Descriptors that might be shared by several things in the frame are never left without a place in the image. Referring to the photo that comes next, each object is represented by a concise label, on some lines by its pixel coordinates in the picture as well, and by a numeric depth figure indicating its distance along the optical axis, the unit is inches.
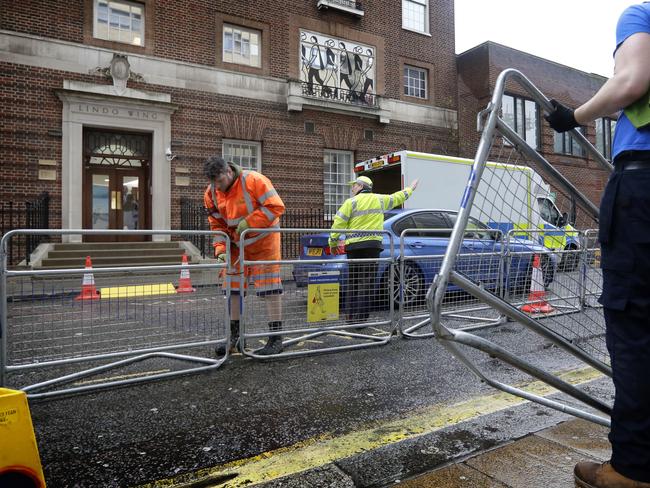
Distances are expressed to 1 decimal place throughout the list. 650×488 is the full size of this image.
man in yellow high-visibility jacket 232.1
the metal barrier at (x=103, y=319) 136.6
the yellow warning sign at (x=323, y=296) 188.2
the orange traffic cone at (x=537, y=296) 171.4
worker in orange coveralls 176.6
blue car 189.2
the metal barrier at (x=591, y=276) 137.4
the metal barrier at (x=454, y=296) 193.4
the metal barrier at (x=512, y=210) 74.9
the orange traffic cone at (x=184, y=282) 162.9
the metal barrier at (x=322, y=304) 176.6
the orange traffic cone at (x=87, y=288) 144.6
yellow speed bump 150.5
